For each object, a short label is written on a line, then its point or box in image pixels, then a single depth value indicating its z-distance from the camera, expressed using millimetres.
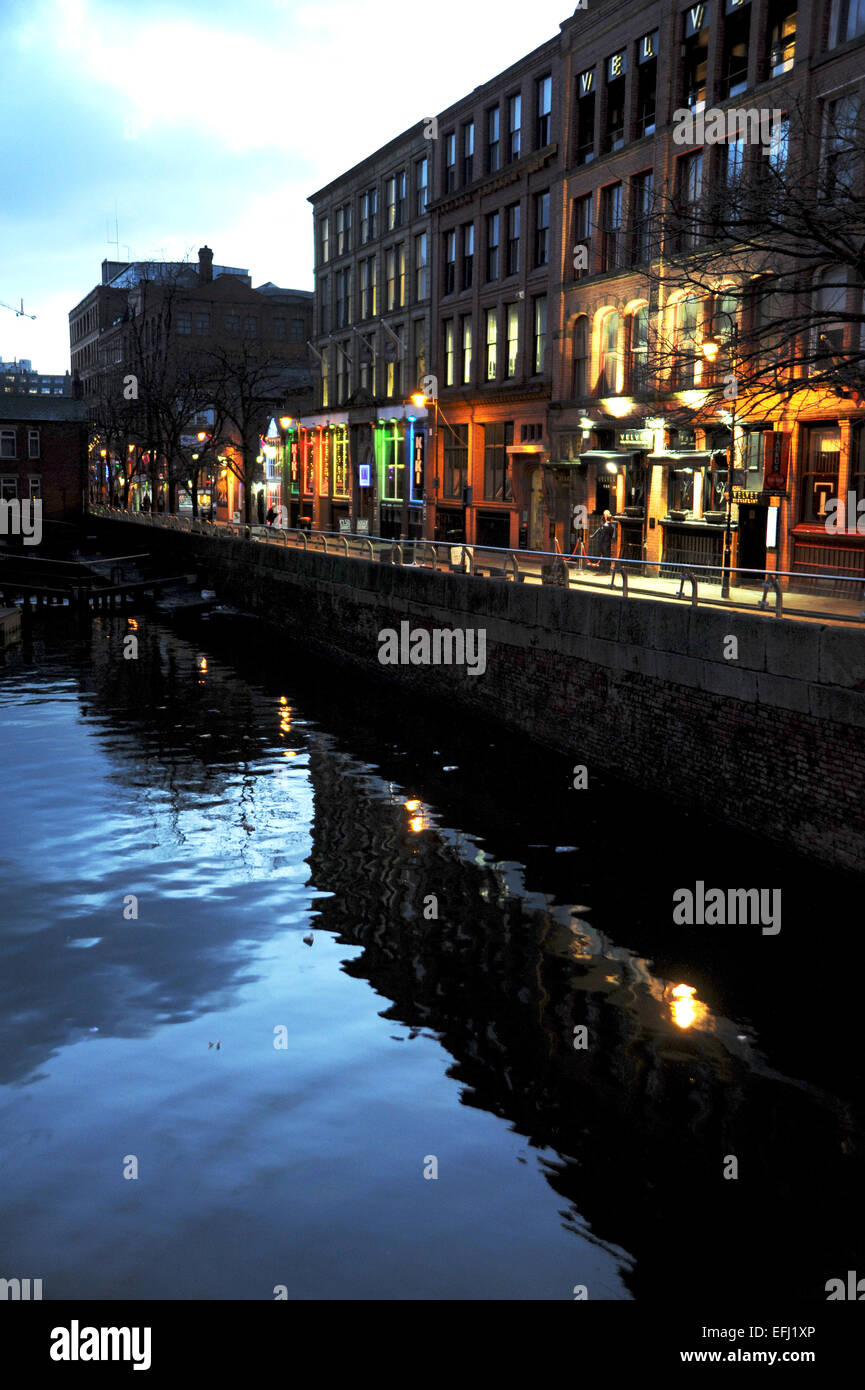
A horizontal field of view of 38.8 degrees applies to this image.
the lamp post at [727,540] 19594
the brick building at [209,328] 103938
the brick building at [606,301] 28688
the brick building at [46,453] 87000
